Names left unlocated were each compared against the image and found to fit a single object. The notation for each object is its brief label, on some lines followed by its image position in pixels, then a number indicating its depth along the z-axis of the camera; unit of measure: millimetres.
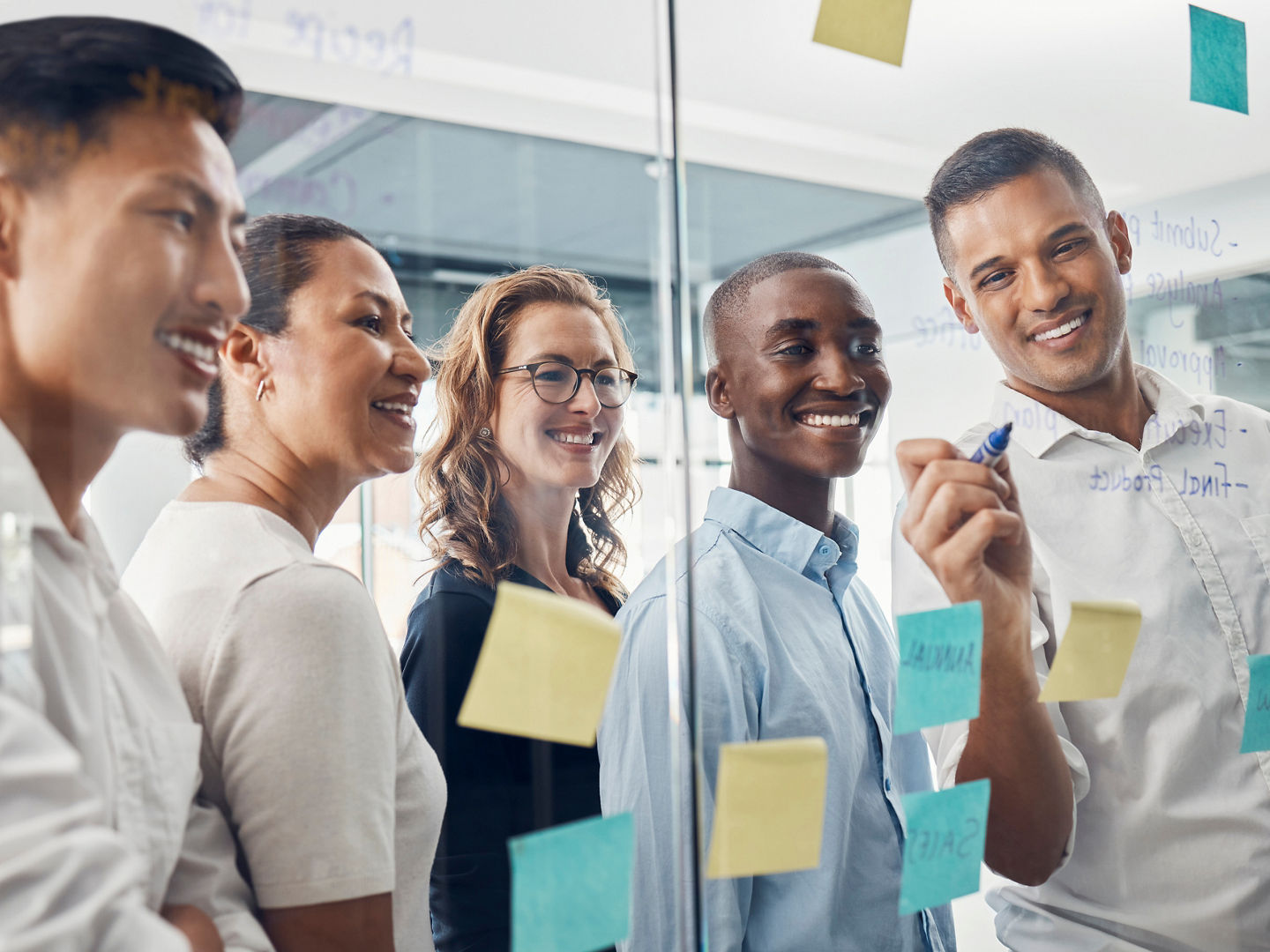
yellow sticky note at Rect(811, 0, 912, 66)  1131
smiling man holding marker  1145
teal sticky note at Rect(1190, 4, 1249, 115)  1404
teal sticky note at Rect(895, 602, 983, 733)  1094
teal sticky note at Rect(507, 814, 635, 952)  864
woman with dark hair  752
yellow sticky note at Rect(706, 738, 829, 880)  970
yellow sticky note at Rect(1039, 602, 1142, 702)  1170
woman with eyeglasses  881
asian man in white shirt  630
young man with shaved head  1022
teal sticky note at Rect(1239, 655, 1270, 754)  1256
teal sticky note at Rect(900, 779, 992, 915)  1077
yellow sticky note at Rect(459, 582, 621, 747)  854
